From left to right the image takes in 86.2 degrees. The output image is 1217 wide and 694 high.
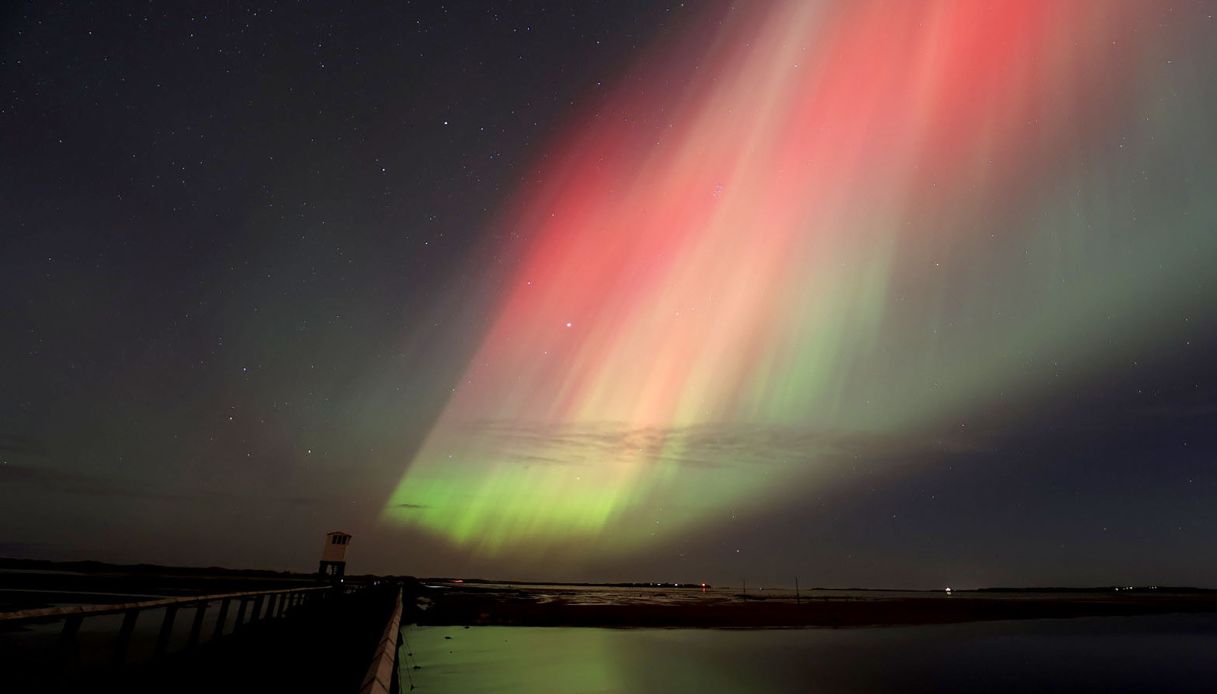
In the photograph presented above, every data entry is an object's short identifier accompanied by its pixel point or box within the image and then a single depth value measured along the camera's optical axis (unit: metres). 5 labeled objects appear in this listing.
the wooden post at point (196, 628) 10.15
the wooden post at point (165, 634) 8.81
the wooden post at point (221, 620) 11.92
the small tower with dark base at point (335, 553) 56.62
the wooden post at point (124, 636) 7.76
